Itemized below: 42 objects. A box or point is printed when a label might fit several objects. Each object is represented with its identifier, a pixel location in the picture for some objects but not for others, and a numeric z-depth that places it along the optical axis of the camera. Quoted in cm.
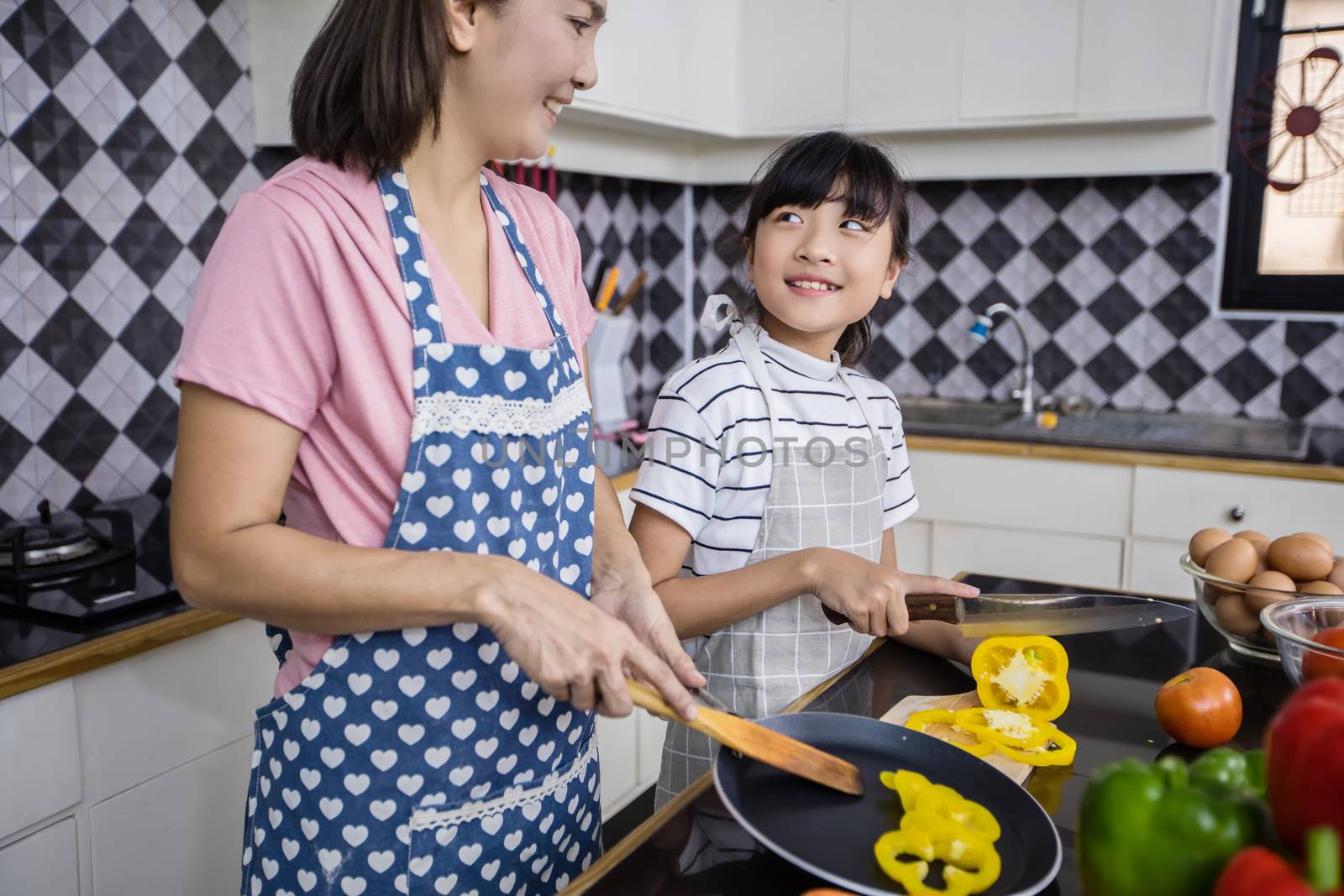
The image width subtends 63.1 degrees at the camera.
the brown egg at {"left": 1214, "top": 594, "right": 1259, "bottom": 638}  107
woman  78
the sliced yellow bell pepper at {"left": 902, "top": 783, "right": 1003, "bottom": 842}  73
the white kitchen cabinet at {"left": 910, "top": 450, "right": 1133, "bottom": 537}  239
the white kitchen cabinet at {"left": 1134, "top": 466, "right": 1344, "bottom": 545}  217
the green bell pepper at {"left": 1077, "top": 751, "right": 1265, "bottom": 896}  52
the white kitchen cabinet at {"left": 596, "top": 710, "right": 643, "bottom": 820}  219
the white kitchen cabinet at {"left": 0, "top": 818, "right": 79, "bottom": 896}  122
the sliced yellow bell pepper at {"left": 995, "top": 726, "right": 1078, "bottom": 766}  87
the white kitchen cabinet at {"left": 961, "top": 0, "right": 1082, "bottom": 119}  249
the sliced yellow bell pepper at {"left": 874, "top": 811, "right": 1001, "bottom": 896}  67
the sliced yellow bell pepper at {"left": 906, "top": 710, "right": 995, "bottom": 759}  93
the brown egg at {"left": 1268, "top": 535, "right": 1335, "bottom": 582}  104
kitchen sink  235
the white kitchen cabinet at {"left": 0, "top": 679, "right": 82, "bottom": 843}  120
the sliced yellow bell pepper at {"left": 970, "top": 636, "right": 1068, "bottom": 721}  97
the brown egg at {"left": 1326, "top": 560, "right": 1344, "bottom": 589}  105
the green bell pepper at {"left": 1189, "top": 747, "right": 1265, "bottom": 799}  58
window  259
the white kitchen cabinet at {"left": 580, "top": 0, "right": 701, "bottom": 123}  230
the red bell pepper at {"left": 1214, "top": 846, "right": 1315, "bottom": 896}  42
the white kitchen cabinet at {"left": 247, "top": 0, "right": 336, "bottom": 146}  189
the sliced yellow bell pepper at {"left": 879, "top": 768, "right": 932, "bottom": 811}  76
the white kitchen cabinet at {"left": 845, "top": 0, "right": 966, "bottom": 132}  260
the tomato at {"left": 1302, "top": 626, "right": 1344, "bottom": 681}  86
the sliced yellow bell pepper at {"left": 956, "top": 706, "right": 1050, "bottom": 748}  90
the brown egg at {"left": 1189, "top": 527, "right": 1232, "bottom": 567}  112
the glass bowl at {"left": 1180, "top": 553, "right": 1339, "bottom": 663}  107
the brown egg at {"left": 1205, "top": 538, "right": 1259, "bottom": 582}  107
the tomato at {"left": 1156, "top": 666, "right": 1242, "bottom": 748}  91
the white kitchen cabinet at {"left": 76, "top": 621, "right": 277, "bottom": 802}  130
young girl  115
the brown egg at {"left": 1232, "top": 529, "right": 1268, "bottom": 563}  110
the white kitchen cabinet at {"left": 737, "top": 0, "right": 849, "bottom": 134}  273
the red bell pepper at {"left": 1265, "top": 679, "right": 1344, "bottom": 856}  48
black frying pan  69
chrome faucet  280
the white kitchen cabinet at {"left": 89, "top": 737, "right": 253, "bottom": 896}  134
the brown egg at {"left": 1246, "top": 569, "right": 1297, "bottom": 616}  103
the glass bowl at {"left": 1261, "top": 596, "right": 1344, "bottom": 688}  87
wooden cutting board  87
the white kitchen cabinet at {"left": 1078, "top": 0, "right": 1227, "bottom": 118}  237
